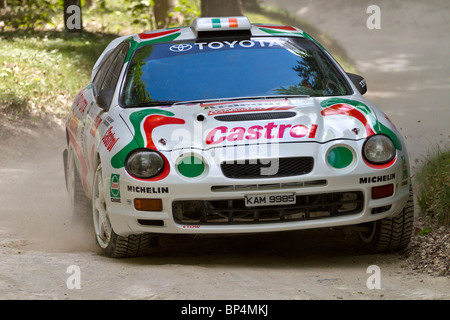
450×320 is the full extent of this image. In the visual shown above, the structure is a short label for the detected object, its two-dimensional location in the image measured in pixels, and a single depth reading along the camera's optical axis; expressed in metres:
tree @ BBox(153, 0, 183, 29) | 21.55
